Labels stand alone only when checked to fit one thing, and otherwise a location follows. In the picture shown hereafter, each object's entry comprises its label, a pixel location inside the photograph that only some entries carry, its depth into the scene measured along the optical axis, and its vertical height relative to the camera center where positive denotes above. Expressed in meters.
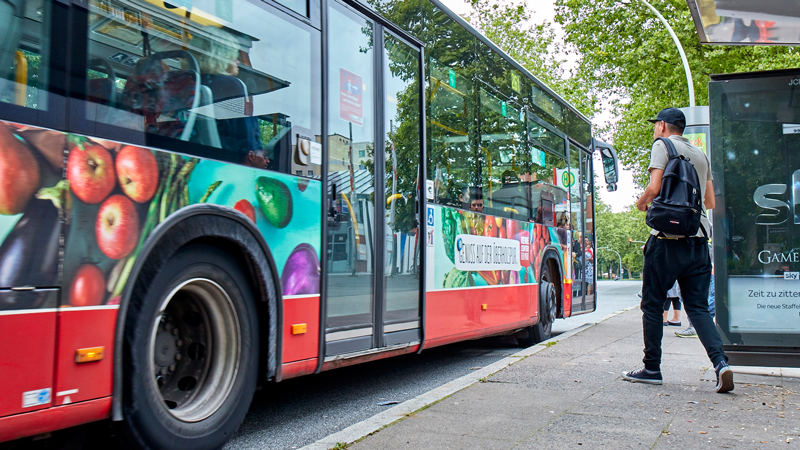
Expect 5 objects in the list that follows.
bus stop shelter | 6.16 +0.71
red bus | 2.76 +0.36
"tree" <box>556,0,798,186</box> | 23.52 +7.77
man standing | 5.23 -0.02
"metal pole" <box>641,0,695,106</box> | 19.06 +5.53
